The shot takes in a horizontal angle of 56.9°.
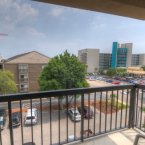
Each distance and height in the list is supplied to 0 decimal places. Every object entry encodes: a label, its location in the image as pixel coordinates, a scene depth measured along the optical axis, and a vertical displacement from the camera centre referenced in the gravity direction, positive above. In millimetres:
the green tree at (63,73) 9891 -809
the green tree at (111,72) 23989 -1589
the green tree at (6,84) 11045 -1815
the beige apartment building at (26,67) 14594 -537
